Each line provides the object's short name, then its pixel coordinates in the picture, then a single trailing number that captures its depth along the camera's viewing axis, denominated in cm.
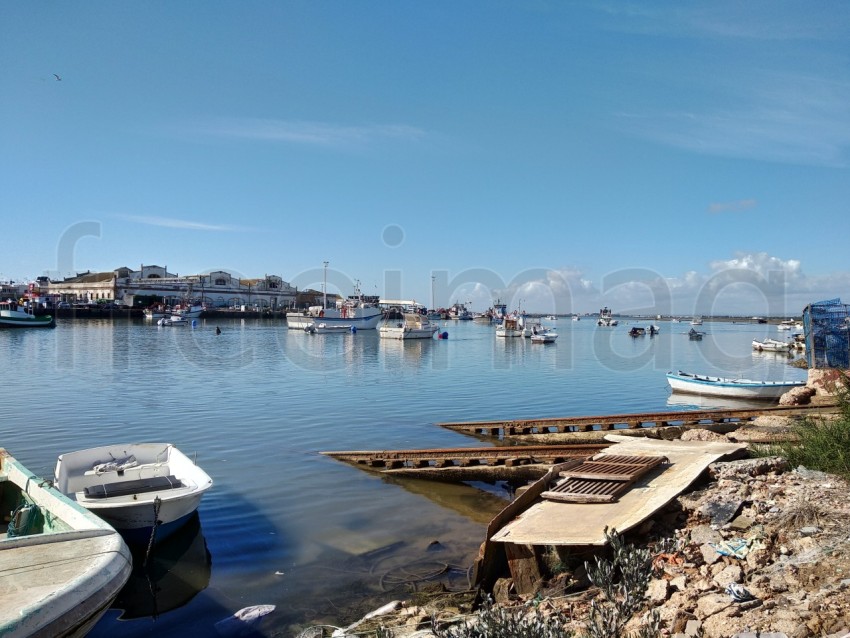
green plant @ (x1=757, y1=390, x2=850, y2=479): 888
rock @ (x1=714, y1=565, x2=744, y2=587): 613
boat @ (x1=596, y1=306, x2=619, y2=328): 15462
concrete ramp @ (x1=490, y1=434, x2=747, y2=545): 759
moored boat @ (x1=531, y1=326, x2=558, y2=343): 8000
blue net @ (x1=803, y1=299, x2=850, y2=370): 2720
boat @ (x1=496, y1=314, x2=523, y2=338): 8956
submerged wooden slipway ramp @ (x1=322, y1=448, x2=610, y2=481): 1401
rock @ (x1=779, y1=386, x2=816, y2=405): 2180
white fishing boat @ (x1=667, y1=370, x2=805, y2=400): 2906
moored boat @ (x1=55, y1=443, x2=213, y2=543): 955
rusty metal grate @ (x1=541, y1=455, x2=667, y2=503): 893
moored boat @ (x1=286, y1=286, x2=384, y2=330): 9312
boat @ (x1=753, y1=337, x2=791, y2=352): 6706
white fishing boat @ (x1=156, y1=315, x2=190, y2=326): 9331
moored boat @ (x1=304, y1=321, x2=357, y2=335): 8994
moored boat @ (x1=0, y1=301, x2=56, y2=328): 7706
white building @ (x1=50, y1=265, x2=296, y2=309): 12562
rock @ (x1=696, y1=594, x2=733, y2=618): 545
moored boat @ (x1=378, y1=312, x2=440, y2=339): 8169
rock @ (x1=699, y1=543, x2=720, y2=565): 681
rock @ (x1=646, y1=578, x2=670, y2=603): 611
